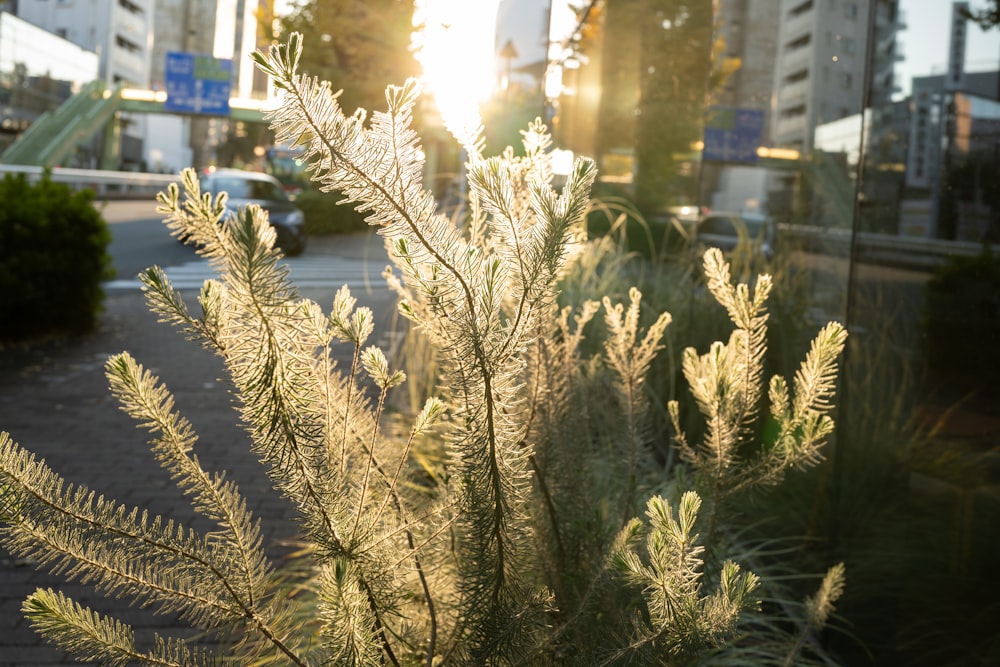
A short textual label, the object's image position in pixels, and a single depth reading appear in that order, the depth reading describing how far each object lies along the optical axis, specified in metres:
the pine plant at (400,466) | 1.27
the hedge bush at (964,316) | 2.60
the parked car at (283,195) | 10.72
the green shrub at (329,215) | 12.51
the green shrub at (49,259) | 9.10
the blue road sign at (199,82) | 47.81
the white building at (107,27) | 81.06
